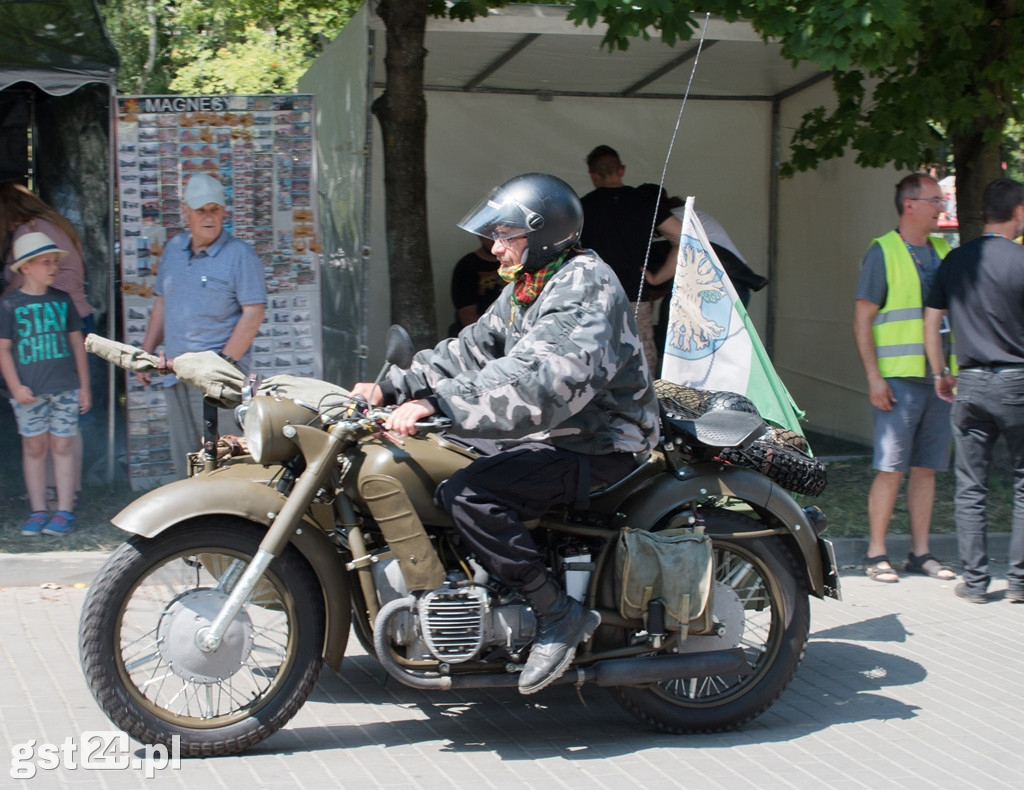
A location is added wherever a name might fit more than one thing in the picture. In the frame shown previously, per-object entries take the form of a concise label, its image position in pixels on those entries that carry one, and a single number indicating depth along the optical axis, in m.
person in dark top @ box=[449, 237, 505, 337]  9.35
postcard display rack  7.52
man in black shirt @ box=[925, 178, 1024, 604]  6.05
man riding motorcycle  3.78
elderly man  6.58
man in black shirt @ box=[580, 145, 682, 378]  8.55
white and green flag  5.29
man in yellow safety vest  6.56
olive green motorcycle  3.81
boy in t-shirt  6.82
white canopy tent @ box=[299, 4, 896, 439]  9.14
